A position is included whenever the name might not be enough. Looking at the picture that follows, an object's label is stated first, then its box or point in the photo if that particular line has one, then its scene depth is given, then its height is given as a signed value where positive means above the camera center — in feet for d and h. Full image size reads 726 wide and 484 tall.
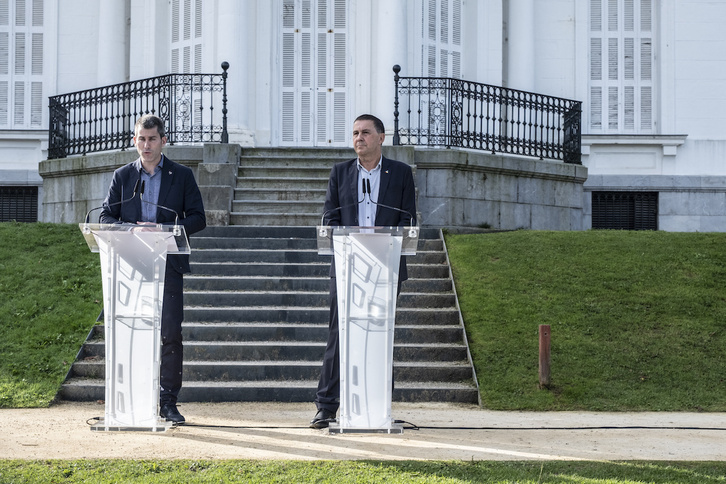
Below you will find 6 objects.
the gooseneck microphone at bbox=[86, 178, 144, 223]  45.82 +1.48
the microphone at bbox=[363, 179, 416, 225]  43.63 +1.40
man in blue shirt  46.65 +1.22
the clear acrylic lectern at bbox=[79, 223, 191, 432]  41.32 -1.20
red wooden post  58.90 -2.39
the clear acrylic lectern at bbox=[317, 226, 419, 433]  40.96 -1.05
